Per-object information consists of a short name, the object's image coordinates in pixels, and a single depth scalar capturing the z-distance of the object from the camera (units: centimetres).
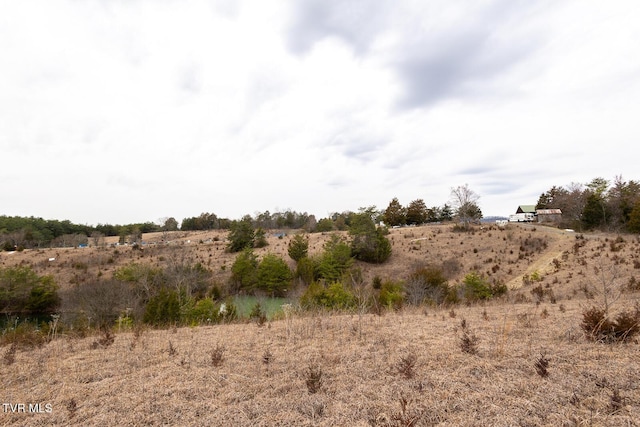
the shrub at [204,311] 1416
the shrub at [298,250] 3972
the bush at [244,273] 3386
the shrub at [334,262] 3262
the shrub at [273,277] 3294
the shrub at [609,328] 458
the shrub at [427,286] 1798
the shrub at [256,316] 802
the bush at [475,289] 1741
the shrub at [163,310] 1275
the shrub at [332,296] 1602
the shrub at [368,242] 3884
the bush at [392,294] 1463
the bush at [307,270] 3426
